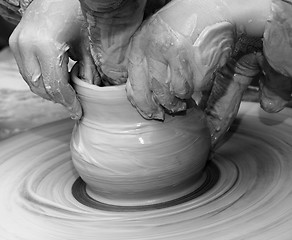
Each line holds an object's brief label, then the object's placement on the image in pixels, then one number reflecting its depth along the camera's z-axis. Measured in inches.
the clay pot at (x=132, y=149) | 32.9
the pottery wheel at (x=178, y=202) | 31.6
